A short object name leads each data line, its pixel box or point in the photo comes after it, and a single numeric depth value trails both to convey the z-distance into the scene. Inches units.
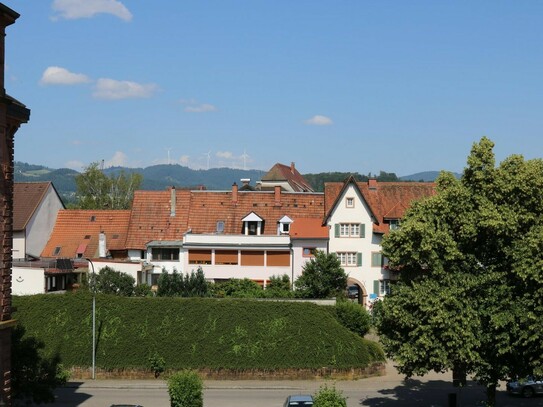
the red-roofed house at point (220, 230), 2593.5
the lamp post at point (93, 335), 1904.5
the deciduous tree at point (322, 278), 2321.6
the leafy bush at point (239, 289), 2290.8
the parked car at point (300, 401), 1397.6
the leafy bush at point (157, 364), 1914.4
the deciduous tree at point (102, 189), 4175.7
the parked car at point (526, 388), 1699.1
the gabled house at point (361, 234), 2517.2
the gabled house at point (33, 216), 2736.2
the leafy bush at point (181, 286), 2265.0
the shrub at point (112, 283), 2253.9
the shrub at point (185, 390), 1403.8
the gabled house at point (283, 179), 4350.4
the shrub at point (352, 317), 2119.8
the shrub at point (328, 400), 1135.6
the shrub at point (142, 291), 2278.5
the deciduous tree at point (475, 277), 1306.6
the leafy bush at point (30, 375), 1171.9
